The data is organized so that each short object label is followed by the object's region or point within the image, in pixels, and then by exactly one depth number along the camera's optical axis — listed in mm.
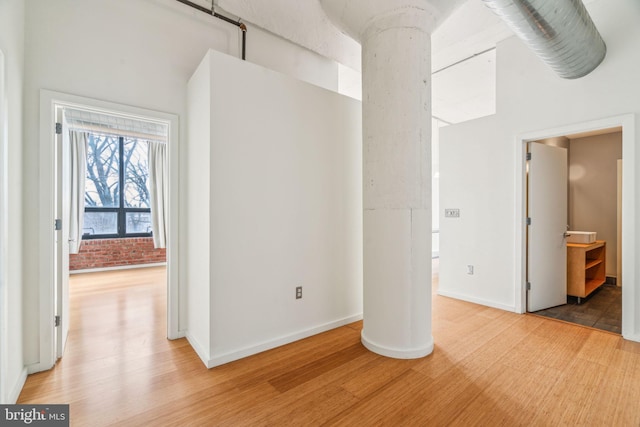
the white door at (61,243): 2430
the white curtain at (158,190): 6348
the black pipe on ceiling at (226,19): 2879
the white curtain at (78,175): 5355
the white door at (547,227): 3576
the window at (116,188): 6113
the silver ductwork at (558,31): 2004
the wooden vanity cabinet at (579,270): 3934
